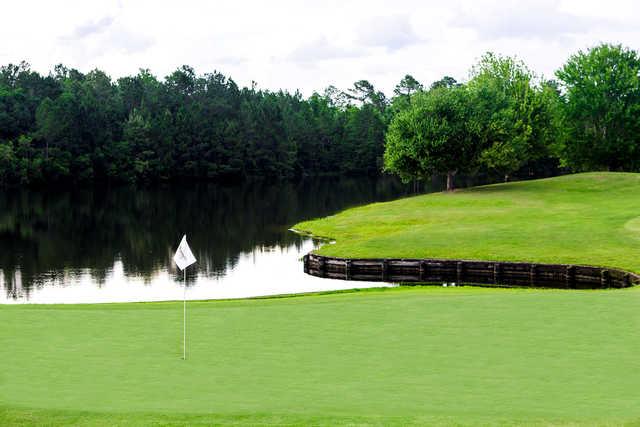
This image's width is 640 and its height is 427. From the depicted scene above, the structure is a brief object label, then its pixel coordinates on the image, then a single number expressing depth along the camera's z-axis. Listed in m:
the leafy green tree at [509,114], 100.88
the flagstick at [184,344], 17.77
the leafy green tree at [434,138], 98.00
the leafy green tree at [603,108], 115.06
